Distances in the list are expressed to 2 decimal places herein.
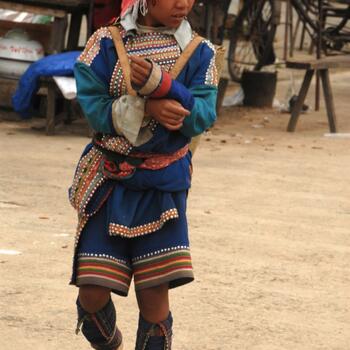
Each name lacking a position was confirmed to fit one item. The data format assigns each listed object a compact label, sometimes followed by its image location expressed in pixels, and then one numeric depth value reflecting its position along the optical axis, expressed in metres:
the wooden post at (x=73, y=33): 11.01
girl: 3.47
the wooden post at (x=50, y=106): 9.74
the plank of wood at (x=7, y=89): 10.44
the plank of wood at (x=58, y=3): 10.18
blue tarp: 9.57
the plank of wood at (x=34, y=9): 10.17
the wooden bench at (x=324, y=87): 10.59
